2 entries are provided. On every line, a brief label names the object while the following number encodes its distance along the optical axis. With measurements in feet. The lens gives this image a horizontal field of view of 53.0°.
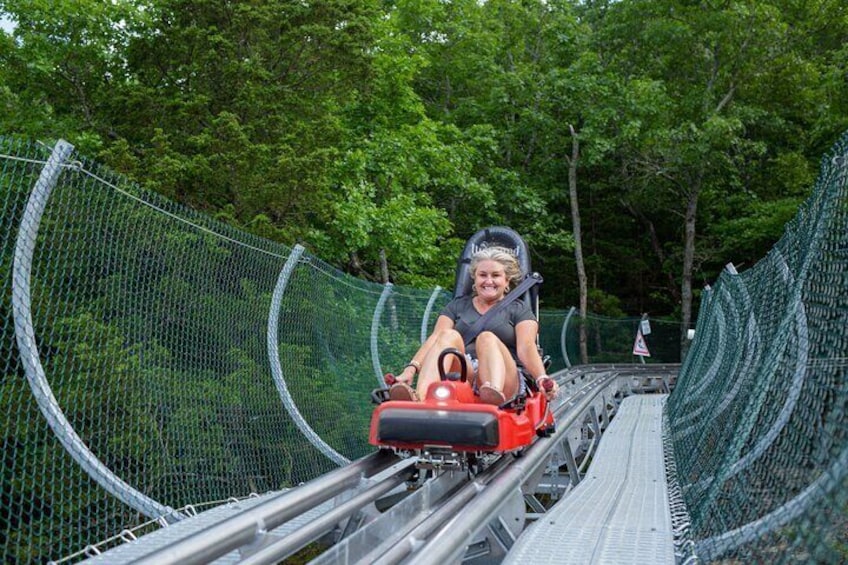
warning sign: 65.26
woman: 14.76
